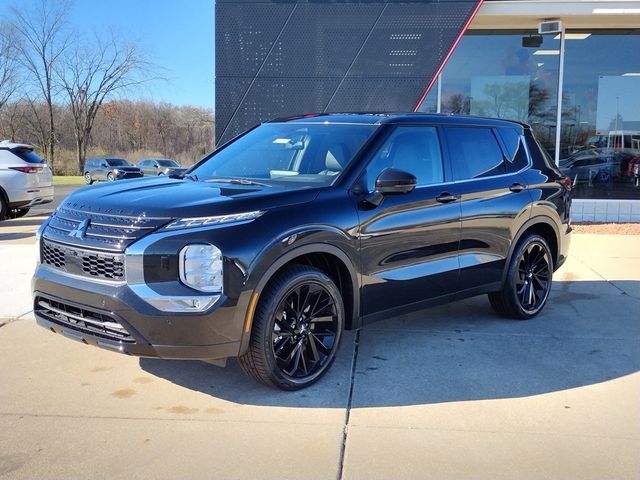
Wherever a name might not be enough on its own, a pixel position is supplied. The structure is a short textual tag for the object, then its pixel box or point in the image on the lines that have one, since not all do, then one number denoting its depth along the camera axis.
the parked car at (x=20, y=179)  12.62
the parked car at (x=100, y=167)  39.00
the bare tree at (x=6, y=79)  44.13
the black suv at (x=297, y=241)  3.45
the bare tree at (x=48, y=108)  49.25
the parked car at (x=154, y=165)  39.60
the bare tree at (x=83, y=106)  55.25
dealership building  11.80
